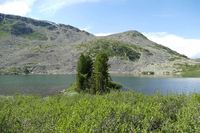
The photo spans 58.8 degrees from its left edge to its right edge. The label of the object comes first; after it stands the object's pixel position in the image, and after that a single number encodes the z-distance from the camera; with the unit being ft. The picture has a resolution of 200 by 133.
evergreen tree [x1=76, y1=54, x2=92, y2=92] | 183.55
